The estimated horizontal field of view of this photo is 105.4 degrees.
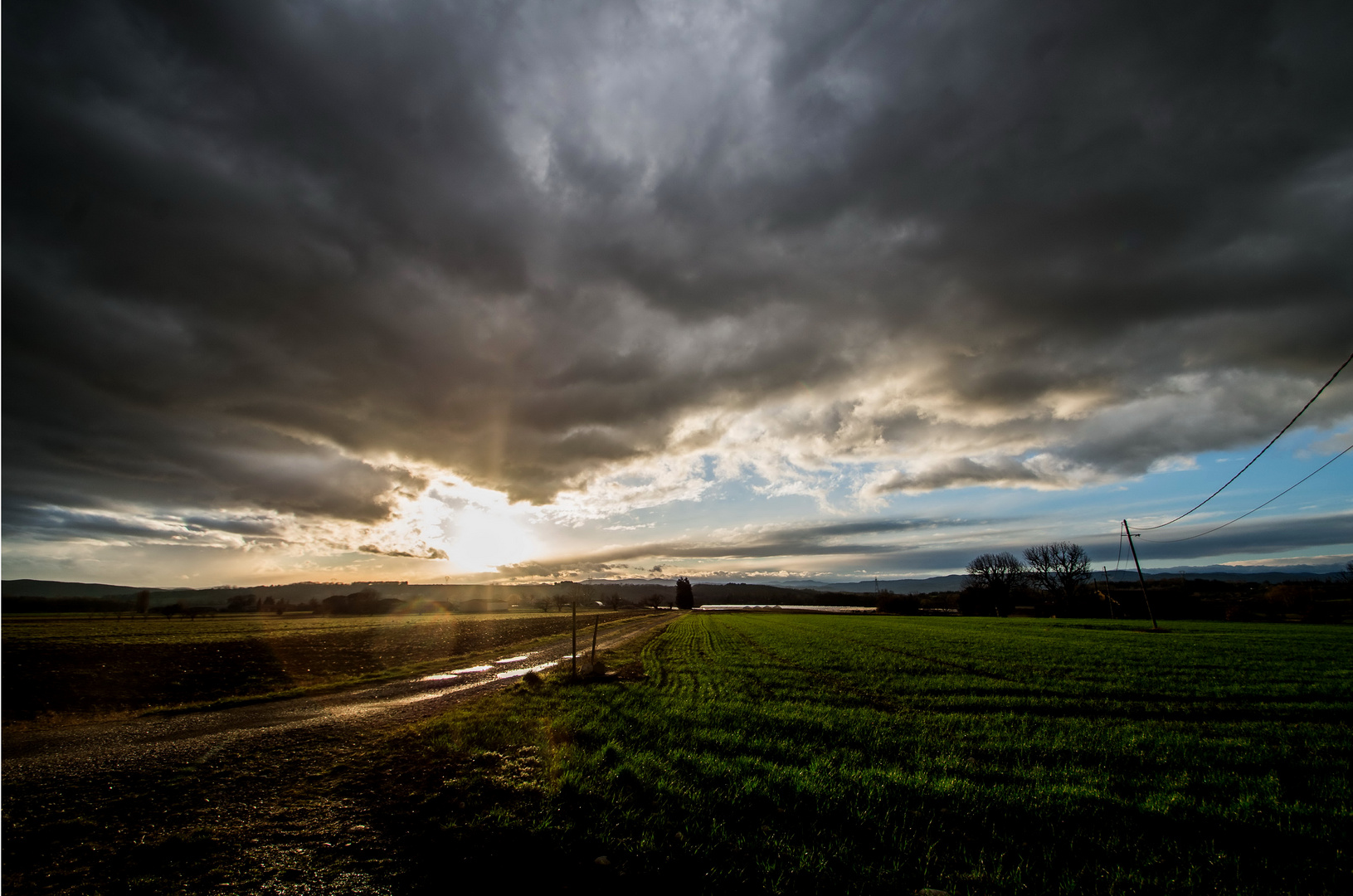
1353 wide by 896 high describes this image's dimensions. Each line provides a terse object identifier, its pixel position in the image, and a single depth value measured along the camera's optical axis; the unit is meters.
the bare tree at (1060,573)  107.53
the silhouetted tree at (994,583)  105.50
